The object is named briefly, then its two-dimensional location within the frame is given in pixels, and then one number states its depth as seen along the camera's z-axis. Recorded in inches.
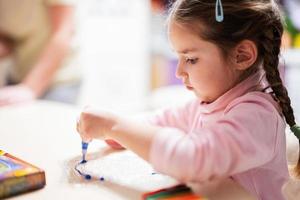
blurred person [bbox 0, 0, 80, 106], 69.9
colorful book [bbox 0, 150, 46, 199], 24.9
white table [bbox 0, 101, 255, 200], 26.6
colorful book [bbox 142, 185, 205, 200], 25.0
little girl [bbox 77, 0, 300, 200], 25.2
